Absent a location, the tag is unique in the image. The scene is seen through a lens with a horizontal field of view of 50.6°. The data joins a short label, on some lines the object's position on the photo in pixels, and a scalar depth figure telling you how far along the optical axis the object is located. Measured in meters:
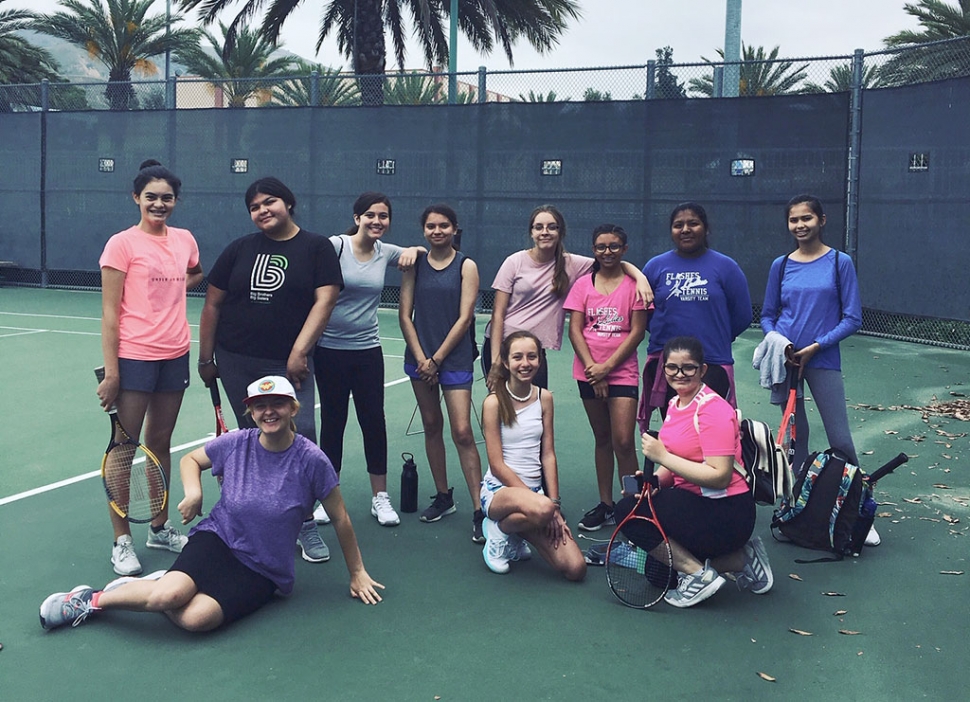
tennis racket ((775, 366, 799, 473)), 5.09
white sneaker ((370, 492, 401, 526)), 5.35
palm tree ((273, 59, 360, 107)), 15.62
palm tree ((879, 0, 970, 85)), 11.55
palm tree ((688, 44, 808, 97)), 13.51
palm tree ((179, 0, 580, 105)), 20.66
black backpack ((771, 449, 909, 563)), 4.82
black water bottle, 5.58
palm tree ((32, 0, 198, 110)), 29.95
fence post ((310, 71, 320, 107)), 15.75
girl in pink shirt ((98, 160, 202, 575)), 4.59
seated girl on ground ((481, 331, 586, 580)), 4.54
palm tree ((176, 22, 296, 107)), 32.65
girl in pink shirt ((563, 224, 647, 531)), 5.11
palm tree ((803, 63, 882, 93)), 12.58
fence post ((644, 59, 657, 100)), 13.66
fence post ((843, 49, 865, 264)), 12.62
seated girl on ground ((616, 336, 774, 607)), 4.21
